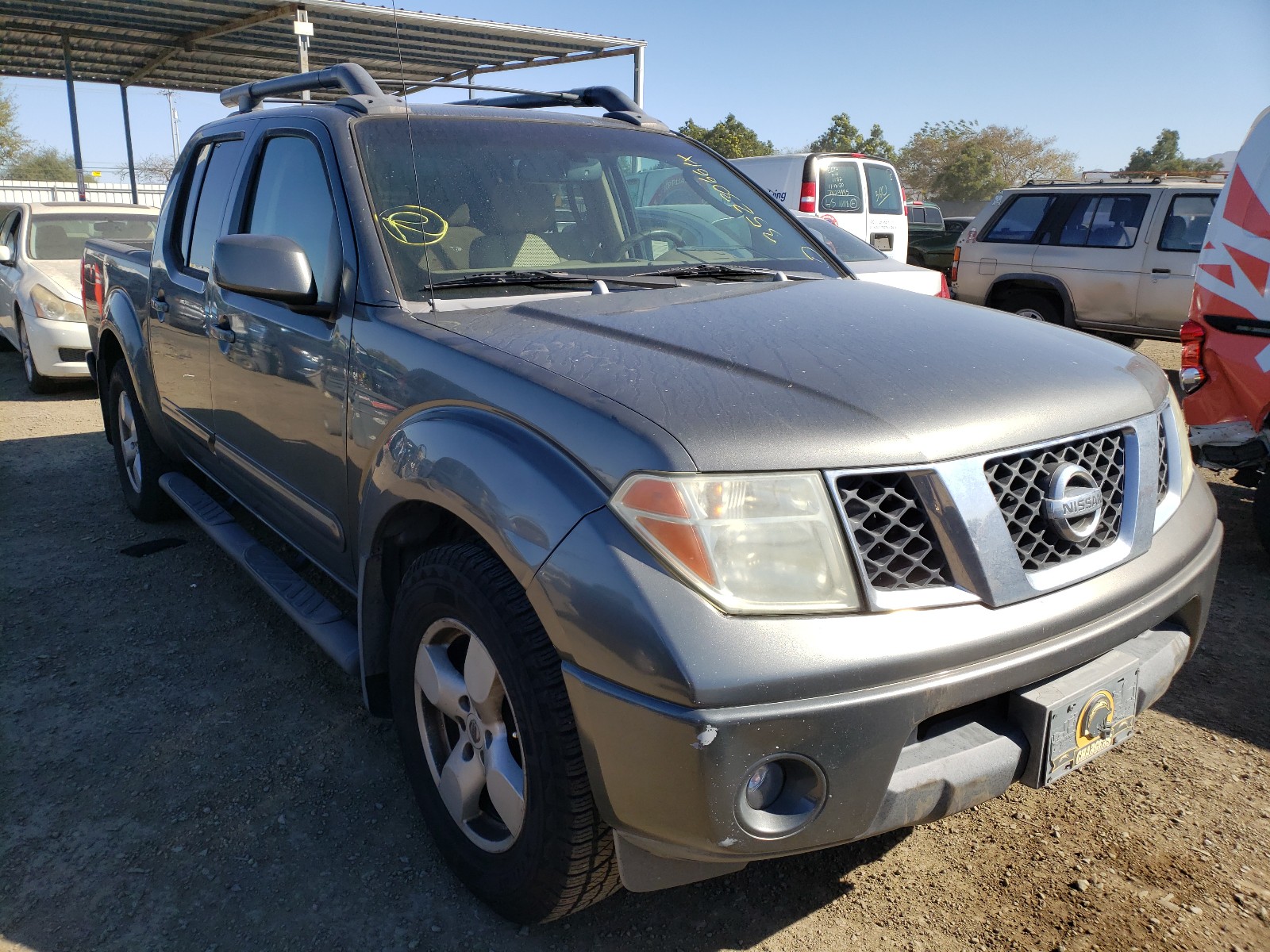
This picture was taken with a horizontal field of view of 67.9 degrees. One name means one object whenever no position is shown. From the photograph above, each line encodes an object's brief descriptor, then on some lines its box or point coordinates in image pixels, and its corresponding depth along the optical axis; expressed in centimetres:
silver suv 885
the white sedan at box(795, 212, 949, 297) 696
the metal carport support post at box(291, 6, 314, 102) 855
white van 1080
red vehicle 416
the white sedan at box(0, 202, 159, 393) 790
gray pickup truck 161
